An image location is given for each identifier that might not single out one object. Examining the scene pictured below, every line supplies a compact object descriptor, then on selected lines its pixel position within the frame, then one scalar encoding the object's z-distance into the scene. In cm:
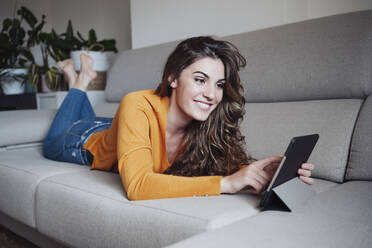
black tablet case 75
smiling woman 86
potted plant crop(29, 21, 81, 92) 263
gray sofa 69
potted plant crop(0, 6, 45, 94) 294
